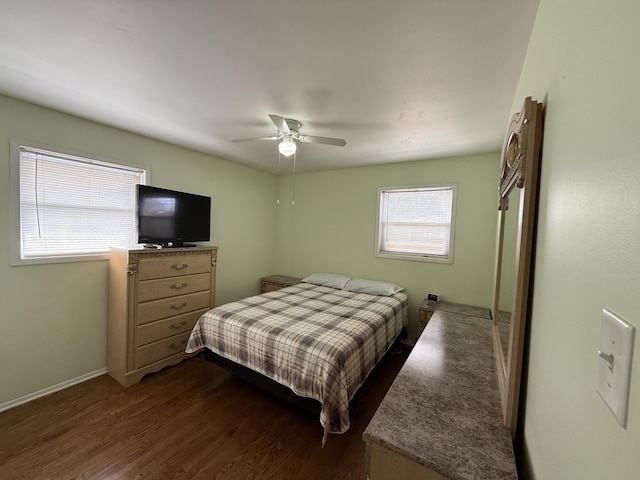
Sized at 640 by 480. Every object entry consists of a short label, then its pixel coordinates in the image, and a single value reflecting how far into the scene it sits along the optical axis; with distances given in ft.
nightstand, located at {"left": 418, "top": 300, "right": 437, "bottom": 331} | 9.53
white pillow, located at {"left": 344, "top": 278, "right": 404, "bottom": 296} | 10.88
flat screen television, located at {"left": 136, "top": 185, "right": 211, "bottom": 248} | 8.61
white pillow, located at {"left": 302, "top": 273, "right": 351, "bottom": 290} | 12.13
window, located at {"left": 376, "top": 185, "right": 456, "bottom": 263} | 10.73
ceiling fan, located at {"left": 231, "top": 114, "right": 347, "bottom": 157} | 7.01
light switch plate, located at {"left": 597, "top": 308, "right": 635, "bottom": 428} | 1.13
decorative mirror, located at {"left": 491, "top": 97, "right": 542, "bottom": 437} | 2.76
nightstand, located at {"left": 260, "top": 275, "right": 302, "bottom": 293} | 13.31
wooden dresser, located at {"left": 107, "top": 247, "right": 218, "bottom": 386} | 7.88
